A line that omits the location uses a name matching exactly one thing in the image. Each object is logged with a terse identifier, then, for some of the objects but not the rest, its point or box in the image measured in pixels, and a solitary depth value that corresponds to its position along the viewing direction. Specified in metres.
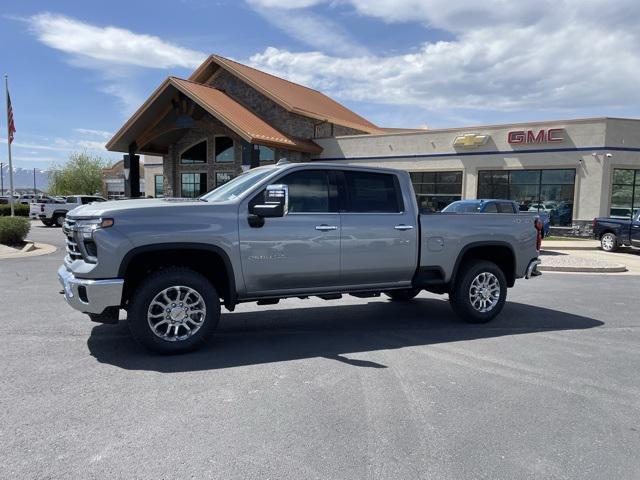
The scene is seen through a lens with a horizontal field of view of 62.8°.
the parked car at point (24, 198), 53.82
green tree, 67.69
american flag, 20.84
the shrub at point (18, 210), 35.85
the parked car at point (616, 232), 16.80
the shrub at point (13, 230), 16.19
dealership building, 21.58
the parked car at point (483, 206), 14.98
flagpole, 20.60
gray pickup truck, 5.03
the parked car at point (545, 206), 22.50
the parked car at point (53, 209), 27.53
